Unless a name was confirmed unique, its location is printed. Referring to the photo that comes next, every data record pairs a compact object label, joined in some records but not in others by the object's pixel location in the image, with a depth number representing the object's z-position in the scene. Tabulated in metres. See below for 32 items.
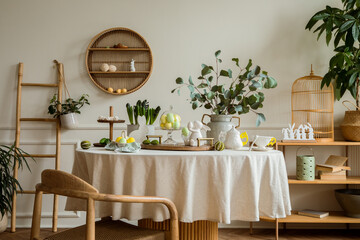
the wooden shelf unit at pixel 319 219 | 3.38
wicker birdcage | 3.77
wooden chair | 1.44
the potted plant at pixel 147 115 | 2.62
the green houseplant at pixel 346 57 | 3.27
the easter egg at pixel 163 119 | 2.36
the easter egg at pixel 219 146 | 2.15
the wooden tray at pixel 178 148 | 2.15
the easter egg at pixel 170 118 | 2.34
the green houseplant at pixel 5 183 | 3.25
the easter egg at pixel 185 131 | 2.34
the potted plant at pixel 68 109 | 3.75
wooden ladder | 3.72
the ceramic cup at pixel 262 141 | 2.17
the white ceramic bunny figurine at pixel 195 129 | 2.32
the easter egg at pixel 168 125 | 2.36
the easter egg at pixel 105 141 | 2.43
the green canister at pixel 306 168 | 3.43
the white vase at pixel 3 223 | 3.57
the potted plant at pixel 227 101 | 2.42
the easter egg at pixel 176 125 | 2.36
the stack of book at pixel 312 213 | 3.46
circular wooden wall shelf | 3.90
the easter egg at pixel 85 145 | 2.22
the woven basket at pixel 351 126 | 3.48
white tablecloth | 1.89
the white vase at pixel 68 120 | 3.74
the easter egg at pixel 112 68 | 3.83
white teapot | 2.26
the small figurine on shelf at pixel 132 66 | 3.84
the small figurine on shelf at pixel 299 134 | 3.49
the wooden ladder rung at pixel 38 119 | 3.81
